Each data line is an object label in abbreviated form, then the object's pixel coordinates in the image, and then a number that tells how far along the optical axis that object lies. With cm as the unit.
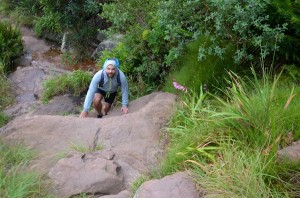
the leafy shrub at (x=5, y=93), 995
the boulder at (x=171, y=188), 368
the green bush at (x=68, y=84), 939
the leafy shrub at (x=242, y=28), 528
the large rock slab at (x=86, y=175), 437
